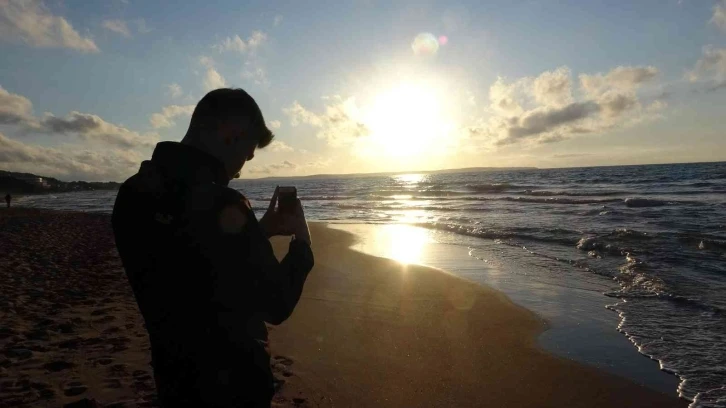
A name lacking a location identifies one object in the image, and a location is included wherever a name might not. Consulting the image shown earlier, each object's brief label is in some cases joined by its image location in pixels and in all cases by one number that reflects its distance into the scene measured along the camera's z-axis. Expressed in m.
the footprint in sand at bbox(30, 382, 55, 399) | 3.75
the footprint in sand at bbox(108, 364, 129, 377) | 4.21
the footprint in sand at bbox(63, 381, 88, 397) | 3.81
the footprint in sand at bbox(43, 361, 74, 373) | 4.27
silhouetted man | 1.39
